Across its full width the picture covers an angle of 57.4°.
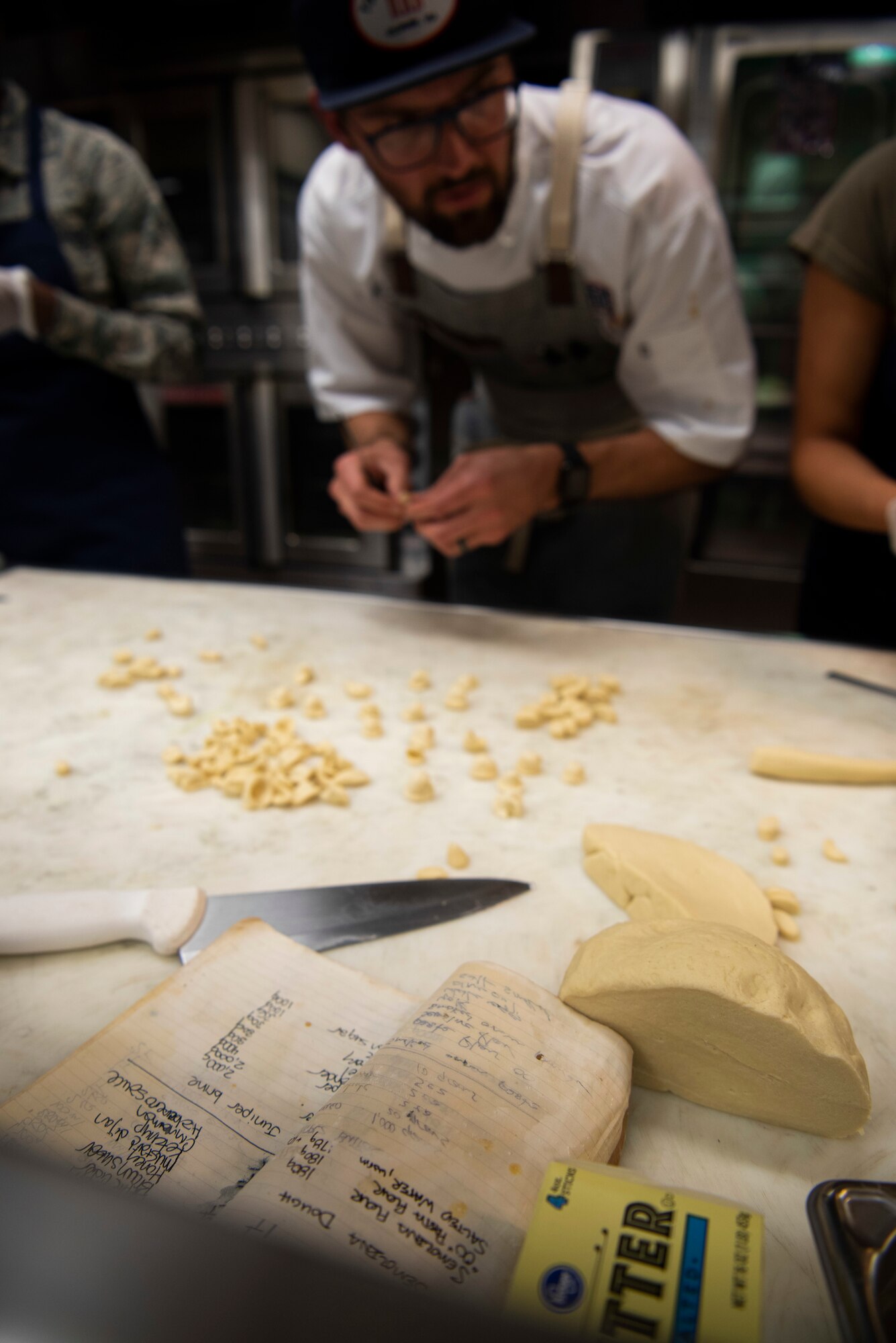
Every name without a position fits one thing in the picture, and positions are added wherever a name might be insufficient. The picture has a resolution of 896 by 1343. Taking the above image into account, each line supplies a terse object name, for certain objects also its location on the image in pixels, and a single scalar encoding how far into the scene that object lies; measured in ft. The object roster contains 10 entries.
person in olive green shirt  4.23
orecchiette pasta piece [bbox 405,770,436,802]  2.91
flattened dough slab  2.28
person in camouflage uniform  5.57
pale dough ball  1.64
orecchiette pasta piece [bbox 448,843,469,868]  2.57
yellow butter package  1.16
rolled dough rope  3.02
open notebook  1.32
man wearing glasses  3.81
